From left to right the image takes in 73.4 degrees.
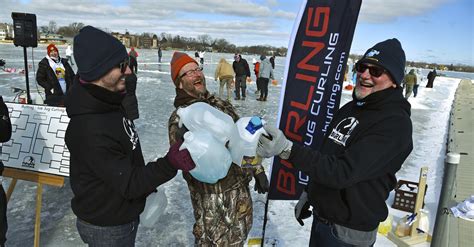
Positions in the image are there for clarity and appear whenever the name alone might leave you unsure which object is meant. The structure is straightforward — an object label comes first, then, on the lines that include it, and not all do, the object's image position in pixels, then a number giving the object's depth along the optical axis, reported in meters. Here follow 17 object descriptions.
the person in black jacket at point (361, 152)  1.52
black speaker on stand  4.80
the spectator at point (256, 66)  15.50
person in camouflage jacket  2.09
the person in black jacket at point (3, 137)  1.96
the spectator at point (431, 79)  23.25
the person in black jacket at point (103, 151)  1.43
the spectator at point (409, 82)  13.96
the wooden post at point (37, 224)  2.75
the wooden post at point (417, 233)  3.22
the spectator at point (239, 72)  11.72
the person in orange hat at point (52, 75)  5.73
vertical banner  2.40
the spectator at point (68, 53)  16.66
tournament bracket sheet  2.85
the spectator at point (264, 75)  11.62
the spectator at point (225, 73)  11.00
